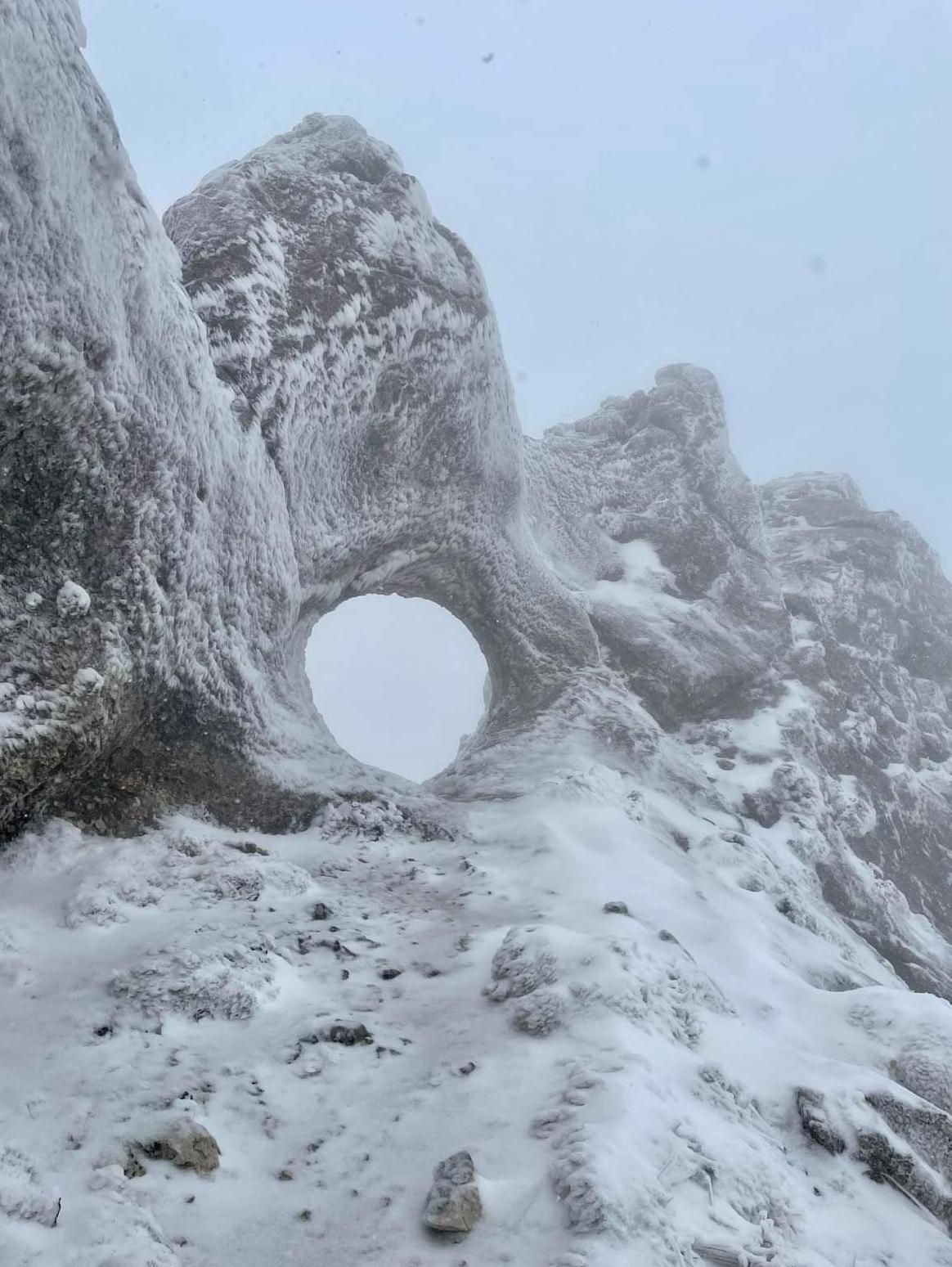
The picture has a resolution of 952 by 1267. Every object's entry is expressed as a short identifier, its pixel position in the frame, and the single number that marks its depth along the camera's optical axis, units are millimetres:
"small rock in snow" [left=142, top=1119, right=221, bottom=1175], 5340
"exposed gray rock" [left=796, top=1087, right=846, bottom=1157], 7352
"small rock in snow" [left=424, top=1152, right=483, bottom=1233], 5094
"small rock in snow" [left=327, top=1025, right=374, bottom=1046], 7188
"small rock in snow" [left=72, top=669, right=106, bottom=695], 8820
